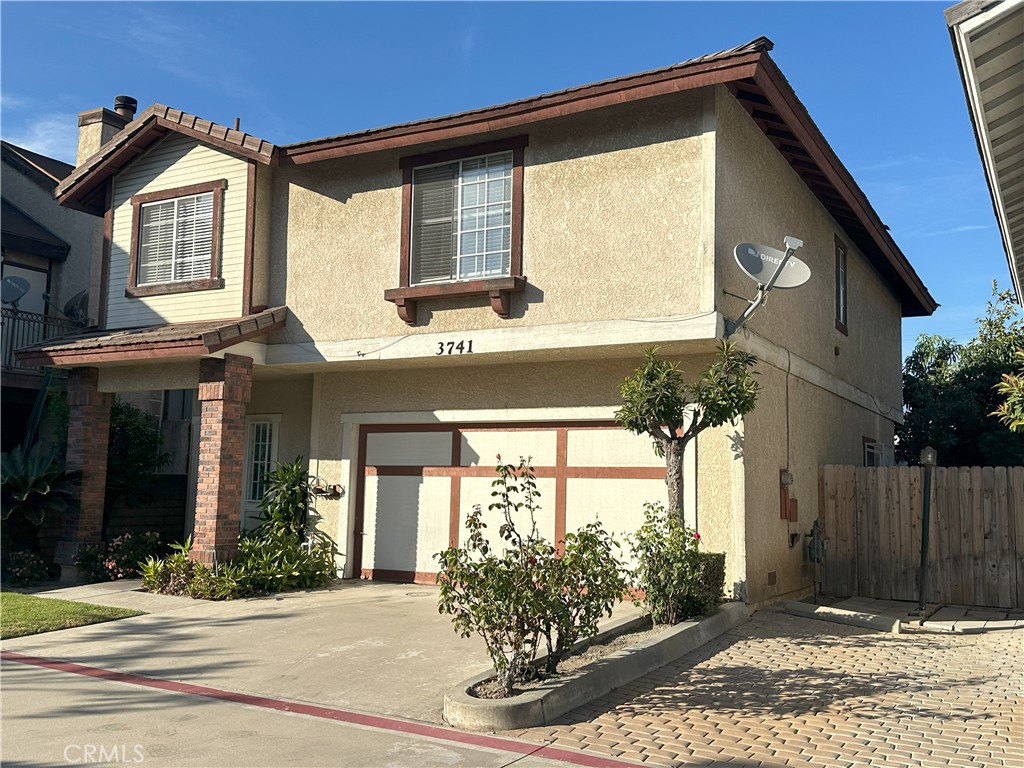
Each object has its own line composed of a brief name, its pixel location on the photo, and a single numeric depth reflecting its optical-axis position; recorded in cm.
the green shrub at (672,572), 923
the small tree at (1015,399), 994
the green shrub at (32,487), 1352
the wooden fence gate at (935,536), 1243
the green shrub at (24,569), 1342
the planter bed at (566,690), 637
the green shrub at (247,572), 1190
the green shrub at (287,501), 1375
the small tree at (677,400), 962
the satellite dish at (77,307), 1767
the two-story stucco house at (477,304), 1075
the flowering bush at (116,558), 1354
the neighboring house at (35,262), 1686
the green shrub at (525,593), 684
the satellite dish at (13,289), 1644
